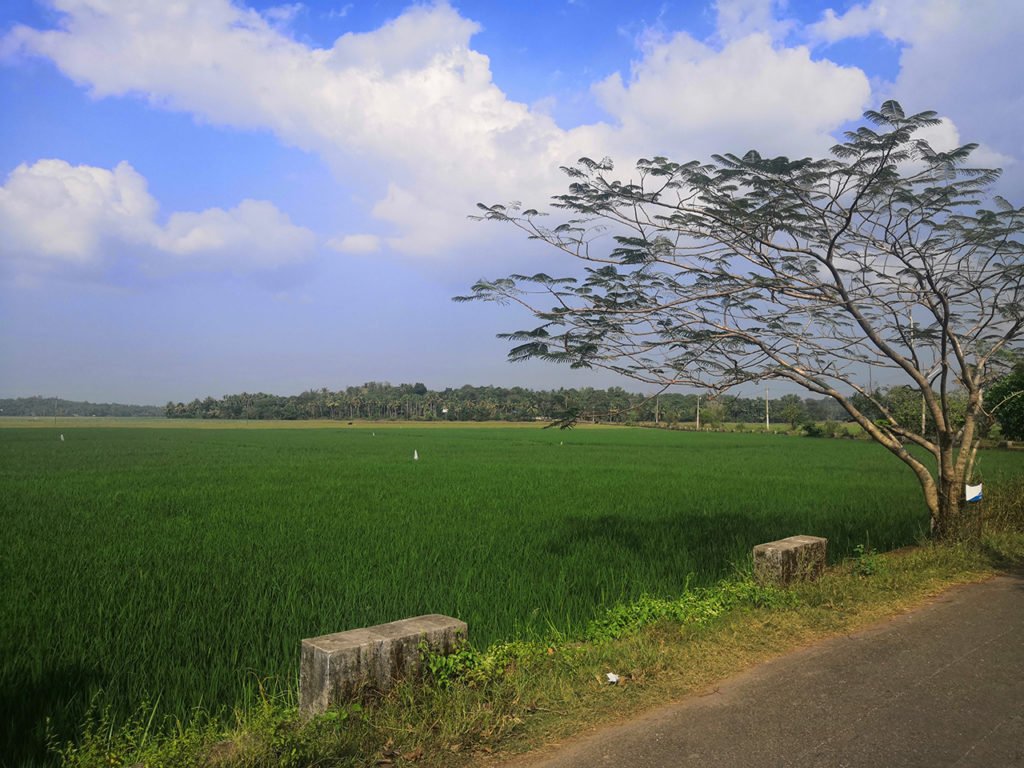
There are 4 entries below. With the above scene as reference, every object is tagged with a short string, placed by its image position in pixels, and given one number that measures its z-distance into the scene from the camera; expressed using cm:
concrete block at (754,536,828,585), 598
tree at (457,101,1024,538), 653
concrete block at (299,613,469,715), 333
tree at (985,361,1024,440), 3154
